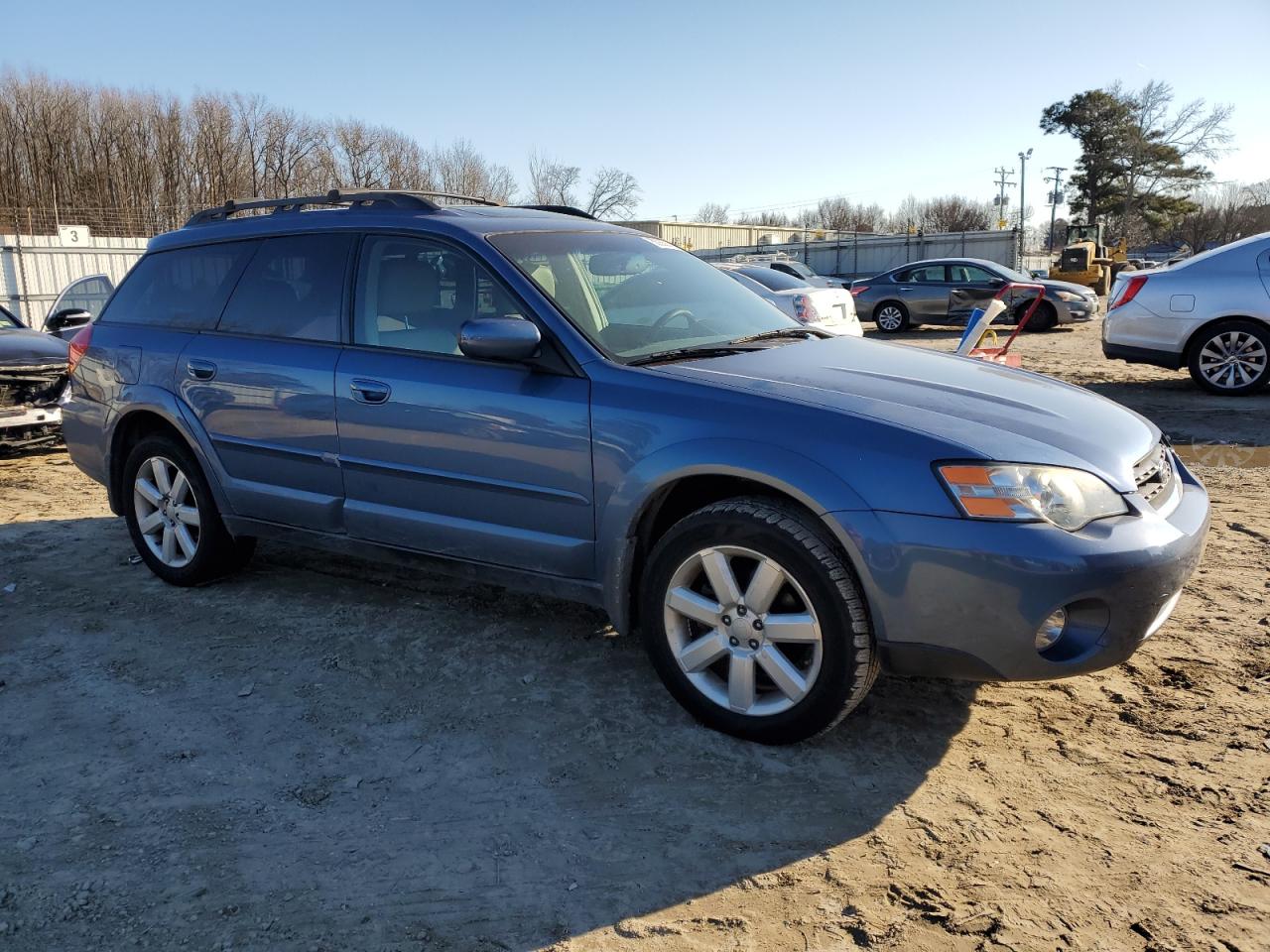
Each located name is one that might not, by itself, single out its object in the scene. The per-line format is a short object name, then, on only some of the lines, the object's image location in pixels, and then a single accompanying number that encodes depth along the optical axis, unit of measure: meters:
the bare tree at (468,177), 53.41
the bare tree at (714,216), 82.56
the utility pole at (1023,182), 75.62
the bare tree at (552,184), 56.31
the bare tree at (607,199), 62.31
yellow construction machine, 30.38
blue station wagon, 2.77
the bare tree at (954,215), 81.38
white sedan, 10.77
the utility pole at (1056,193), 70.56
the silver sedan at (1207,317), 9.03
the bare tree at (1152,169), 56.97
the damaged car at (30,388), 7.75
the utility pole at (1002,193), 84.89
